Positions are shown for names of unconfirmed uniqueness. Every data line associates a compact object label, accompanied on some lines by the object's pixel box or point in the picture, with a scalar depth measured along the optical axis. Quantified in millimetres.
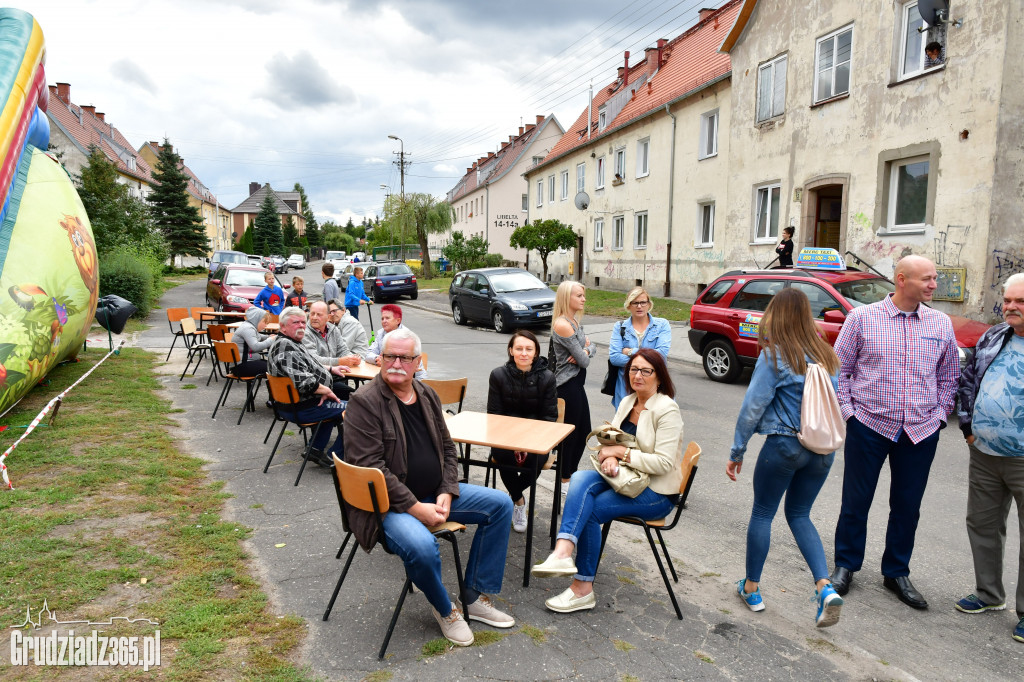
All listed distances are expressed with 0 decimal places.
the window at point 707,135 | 21672
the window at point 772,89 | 17250
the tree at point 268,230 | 77312
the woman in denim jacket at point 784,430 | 3555
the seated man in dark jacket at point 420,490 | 3340
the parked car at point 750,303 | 9196
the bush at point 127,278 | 18766
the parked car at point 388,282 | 27766
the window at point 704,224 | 22031
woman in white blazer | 3693
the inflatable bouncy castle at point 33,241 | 7141
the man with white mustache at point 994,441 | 3527
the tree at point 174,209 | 45625
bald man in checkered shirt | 3754
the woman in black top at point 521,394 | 4824
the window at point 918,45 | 12617
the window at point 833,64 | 15234
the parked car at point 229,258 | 33000
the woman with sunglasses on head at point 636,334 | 5512
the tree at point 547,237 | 28000
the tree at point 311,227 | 110562
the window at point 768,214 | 17859
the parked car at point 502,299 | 16797
